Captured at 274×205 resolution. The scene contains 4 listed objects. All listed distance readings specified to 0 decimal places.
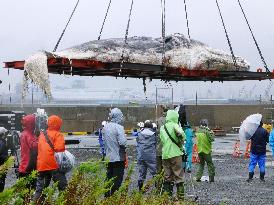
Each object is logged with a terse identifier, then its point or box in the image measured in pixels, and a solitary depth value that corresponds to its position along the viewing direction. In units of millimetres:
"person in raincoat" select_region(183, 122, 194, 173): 14409
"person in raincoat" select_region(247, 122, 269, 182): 13734
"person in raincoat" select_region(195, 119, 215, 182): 13469
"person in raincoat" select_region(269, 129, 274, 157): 13992
